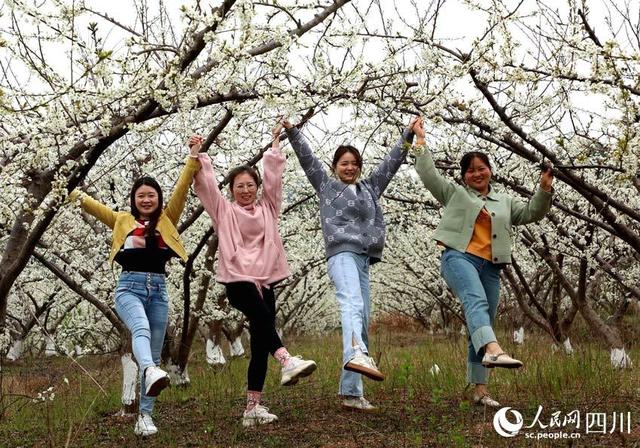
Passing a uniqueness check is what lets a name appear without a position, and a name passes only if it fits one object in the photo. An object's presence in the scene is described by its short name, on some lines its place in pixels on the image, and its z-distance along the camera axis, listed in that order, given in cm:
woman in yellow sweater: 446
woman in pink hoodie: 438
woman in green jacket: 441
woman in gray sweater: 445
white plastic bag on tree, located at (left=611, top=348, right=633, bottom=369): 811
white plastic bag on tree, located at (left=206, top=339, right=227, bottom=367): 1220
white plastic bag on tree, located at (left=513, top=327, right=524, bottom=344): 1345
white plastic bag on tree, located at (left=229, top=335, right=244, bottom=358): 1473
